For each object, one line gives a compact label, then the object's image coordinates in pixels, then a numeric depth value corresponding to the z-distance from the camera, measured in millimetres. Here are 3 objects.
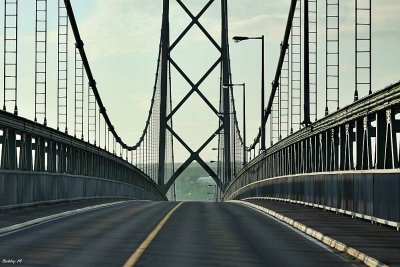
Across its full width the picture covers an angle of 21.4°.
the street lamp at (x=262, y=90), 62344
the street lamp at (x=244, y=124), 80719
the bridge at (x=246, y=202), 20641
